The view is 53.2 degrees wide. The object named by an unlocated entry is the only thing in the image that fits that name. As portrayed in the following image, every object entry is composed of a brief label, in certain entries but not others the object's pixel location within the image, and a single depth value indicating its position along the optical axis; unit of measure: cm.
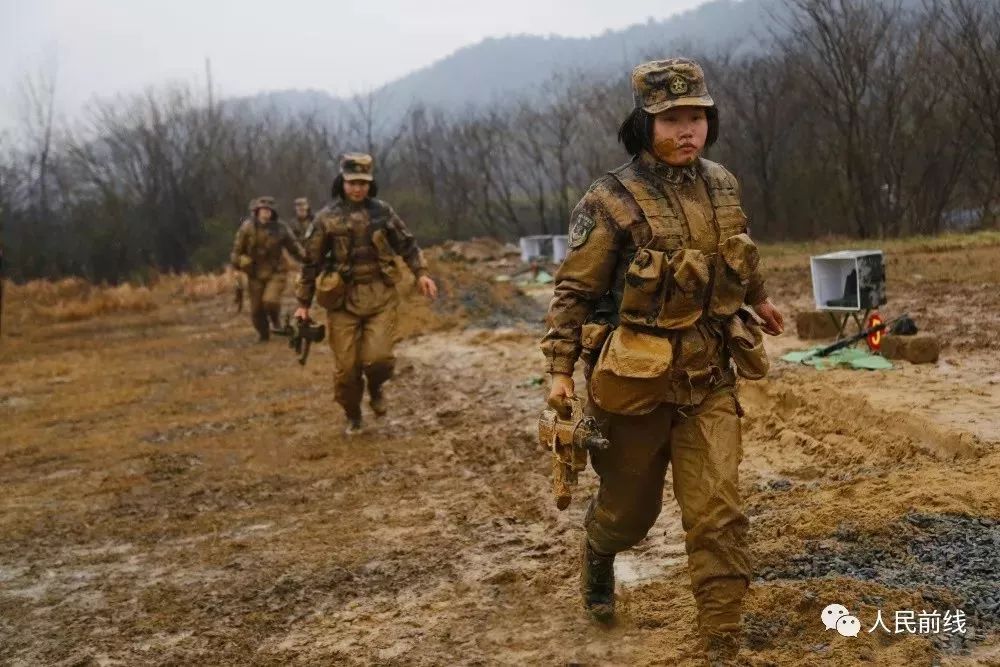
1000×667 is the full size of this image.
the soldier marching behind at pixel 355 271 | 798
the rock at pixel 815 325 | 990
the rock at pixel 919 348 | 808
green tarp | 803
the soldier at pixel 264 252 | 1467
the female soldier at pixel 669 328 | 343
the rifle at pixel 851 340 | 829
